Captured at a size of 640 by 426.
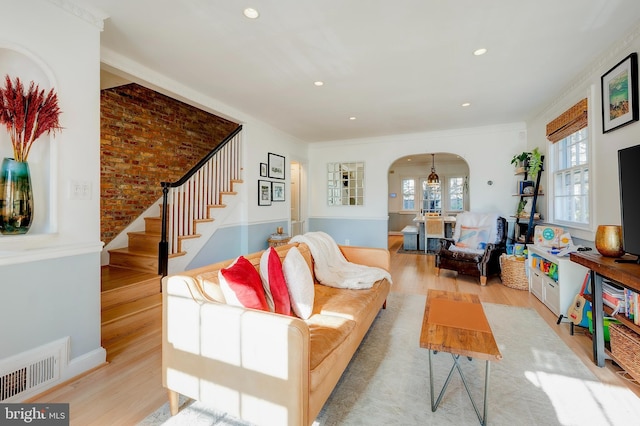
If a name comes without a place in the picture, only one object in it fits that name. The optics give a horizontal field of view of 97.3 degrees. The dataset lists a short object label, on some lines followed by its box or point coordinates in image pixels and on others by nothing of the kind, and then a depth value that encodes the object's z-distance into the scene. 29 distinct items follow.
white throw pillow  1.96
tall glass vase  1.69
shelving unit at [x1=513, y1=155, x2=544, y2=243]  4.21
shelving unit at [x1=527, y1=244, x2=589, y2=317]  2.79
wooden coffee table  1.50
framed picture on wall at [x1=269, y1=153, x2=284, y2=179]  5.27
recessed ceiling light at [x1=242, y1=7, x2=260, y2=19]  2.09
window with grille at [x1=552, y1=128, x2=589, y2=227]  3.33
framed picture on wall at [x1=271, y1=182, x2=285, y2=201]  5.33
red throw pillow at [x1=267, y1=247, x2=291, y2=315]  1.83
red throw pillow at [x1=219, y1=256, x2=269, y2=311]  1.56
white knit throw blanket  2.65
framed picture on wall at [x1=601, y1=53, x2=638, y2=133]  2.35
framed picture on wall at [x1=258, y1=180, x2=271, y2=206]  4.97
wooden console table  1.84
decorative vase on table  2.09
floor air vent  1.65
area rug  1.58
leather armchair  4.21
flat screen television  1.85
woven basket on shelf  1.79
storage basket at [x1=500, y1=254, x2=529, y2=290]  3.95
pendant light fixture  7.61
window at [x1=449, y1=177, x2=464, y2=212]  10.03
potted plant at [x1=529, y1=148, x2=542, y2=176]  4.27
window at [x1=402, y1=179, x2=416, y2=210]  10.62
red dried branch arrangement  1.70
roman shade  3.15
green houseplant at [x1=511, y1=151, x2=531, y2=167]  4.55
